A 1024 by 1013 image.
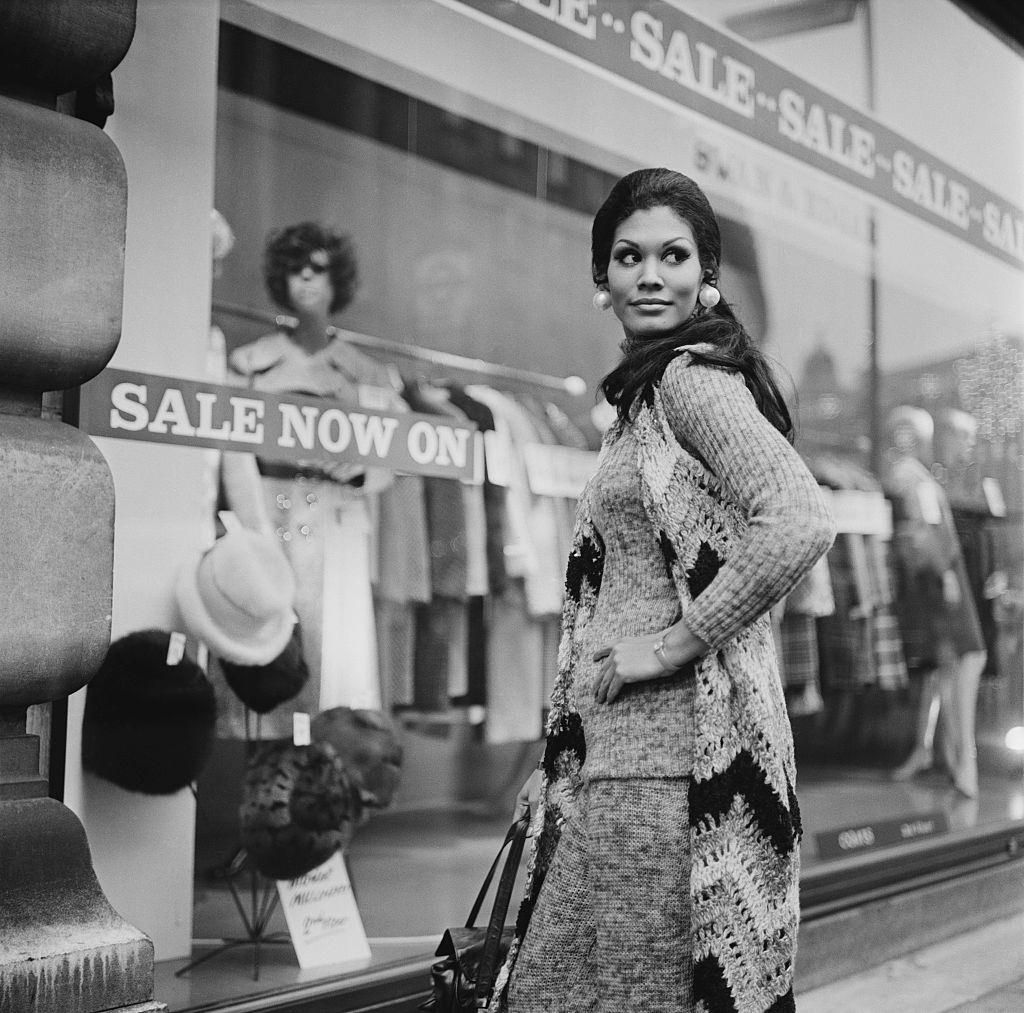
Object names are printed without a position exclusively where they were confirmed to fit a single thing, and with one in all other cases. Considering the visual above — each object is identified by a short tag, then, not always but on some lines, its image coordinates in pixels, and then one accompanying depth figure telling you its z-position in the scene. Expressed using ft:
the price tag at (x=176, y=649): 11.68
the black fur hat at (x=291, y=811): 12.33
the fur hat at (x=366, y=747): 13.39
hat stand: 11.97
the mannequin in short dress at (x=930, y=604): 21.72
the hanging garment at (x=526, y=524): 16.03
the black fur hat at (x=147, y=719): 11.05
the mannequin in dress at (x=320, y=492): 13.10
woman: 6.23
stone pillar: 7.66
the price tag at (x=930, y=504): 21.98
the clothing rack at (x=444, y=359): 14.06
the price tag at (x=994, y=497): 22.81
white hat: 12.06
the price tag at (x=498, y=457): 15.62
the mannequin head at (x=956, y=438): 22.75
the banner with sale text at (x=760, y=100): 15.23
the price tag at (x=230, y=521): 12.50
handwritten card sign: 12.21
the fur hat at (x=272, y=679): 12.49
